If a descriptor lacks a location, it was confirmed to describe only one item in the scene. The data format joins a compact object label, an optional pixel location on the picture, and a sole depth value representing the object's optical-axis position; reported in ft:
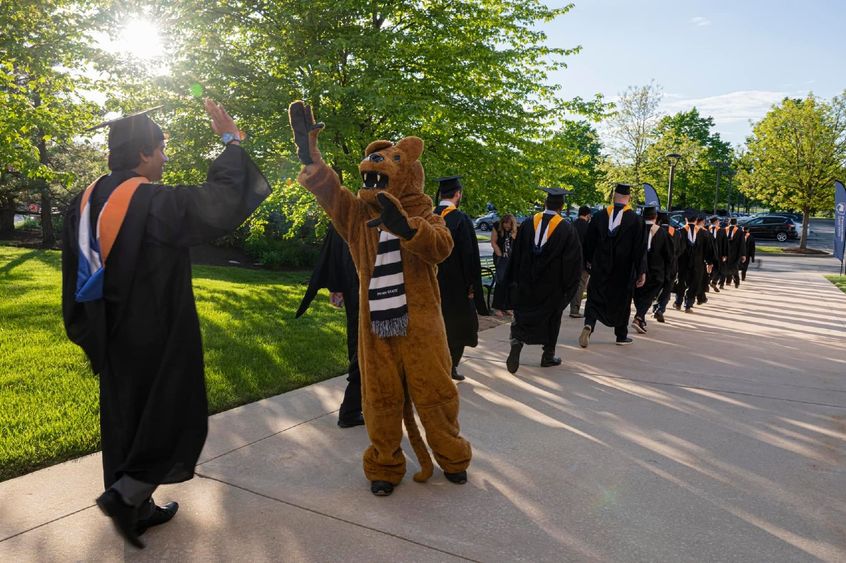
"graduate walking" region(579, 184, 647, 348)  26.71
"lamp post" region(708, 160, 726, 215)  164.31
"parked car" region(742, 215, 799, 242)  125.08
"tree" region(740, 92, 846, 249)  104.32
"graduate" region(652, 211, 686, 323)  33.83
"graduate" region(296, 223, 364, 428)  15.69
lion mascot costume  11.55
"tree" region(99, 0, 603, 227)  36.04
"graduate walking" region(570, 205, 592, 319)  34.86
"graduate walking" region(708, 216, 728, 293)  47.32
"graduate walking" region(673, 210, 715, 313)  38.83
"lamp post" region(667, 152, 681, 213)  95.87
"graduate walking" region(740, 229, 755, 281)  56.52
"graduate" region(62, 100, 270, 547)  9.26
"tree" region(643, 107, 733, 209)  114.63
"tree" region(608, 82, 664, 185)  113.60
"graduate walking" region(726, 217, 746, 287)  52.35
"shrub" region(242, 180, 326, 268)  42.91
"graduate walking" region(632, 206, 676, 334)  31.27
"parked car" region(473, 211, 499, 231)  150.24
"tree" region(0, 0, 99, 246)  34.96
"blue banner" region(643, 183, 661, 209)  67.05
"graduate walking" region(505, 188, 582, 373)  22.21
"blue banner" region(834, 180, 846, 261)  60.59
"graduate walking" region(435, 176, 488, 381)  18.24
